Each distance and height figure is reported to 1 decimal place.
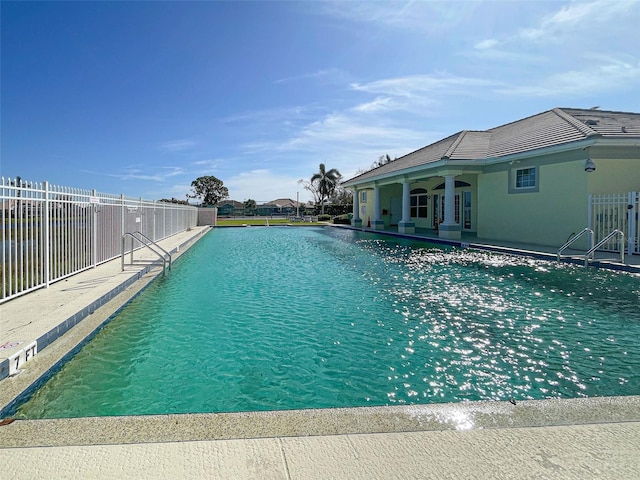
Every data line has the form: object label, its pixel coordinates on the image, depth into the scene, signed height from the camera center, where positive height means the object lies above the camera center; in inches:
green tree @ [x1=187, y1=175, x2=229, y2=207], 2778.1 +304.1
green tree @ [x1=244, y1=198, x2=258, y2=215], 2349.9 +164.4
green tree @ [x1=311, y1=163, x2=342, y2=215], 2314.2 +313.5
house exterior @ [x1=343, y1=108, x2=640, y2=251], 439.5 +86.6
